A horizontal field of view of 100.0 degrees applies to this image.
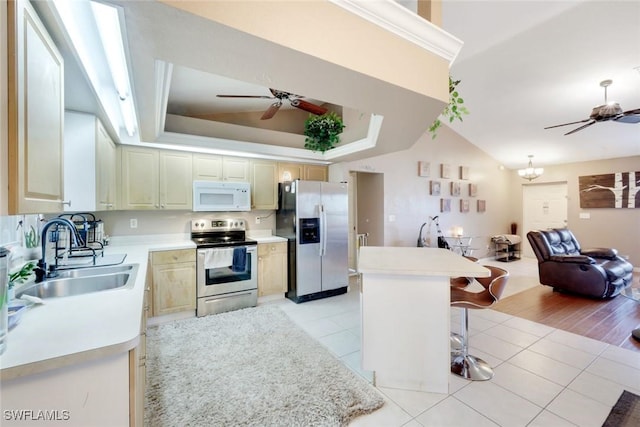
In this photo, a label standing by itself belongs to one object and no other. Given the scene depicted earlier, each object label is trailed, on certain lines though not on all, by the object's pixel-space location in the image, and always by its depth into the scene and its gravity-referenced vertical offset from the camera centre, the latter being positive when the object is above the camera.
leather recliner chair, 3.89 -0.82
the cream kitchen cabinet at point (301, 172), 4.26 +0.72
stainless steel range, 3.37 -0.71
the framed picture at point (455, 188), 6.36 +0.62
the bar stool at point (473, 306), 2.16 -0.74
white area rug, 1.77 -1.30
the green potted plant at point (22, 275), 1.52 -0.34
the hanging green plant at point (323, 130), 3.49 +1.14
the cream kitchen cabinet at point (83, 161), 2.17 +0.47
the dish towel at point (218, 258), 3.37 -0.53
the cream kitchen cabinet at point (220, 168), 3.63 +0.68
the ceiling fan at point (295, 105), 2.98 +1.24
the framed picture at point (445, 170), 6.13 +1.01
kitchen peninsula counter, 2.02 -0.83
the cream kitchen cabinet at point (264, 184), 4.03 +0.48
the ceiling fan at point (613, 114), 3.32 +1.24
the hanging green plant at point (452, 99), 2.14 +0.96
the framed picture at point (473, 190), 6.71 +0.61
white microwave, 3.55 +0.28
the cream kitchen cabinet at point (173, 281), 3.13 -0.77
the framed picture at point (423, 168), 5.76 +1.00
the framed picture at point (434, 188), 5.98 +0.59
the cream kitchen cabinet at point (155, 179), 3.19 +0.47
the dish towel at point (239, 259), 3.54 -0.57
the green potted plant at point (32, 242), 2.05 -0.19
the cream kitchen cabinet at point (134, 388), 1.02 -0.67
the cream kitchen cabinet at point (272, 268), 3.84 -0.77
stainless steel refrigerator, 3.91 -0.30
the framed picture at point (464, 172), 6.51 +1.03
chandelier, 6.48 +1.00
